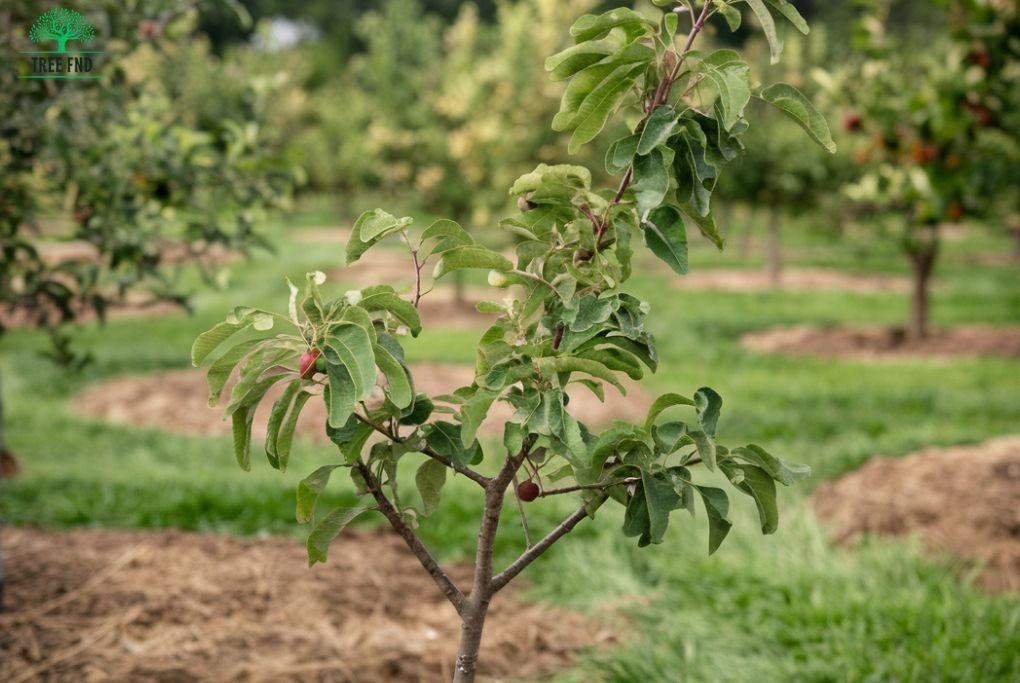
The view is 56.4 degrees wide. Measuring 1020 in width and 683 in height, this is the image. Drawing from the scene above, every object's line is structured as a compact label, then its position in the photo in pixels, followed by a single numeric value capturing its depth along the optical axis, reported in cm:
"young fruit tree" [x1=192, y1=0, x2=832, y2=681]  152
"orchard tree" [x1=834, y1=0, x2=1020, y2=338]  441
